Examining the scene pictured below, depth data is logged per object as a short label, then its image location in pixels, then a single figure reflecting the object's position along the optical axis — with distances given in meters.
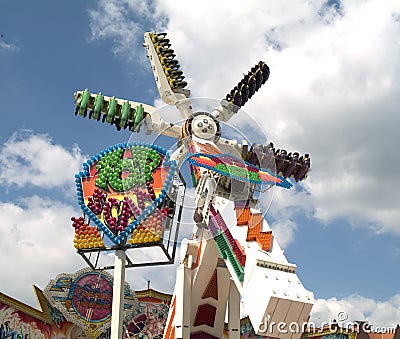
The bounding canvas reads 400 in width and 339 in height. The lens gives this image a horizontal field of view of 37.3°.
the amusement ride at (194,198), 14.75
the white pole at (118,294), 17.06
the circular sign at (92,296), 27.14
